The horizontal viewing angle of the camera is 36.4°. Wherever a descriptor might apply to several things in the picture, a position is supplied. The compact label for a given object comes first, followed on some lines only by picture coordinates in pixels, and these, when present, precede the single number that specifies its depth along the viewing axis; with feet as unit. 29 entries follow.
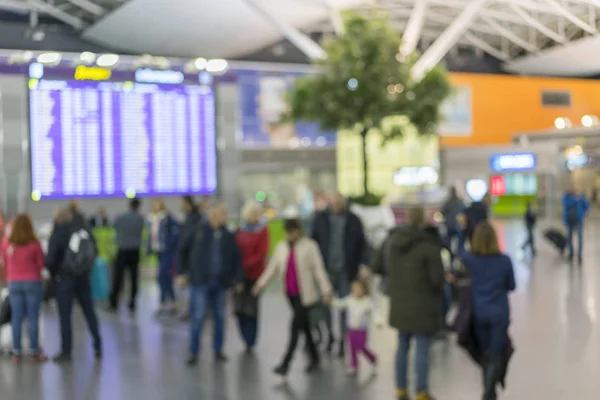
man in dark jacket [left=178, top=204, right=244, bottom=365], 29.76
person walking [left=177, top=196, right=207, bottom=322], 39.58
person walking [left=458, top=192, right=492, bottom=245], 54.13
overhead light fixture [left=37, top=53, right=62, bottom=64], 113.80
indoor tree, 69.72
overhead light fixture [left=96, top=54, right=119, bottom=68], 116.83
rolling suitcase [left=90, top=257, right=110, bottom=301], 49.32
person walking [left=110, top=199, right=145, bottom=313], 44.55
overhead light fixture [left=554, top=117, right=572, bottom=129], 155.74
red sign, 143.23
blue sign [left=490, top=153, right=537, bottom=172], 134.00
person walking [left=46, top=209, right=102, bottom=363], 30.45
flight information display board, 52.60
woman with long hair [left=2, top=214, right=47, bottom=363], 30.48
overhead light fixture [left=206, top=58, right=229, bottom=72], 131.17
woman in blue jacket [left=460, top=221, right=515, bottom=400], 21.71
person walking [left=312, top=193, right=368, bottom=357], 30.71
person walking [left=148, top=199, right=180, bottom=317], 42.98
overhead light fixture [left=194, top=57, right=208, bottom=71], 123.03
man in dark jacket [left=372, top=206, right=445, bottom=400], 23.04
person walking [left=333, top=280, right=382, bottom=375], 27.68
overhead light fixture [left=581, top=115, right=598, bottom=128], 150.00
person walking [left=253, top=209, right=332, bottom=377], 27.71
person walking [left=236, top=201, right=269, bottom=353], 31.55
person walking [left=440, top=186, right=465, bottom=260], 60.95
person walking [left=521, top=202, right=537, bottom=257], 67.51
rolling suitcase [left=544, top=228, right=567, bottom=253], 66.86
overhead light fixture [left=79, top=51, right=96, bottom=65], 120.58
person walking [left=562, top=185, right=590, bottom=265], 60.75
